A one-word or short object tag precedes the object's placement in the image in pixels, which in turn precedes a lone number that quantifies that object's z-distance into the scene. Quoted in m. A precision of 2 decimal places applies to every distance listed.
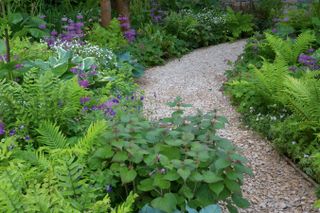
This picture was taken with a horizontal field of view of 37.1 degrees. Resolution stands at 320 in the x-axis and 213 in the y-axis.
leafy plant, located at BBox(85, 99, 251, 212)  2.63
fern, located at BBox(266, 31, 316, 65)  6.05
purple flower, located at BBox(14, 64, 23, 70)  4.41
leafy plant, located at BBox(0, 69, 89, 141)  3.38
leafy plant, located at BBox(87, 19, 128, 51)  7.43
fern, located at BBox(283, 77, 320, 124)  4.32
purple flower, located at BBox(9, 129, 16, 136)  3.27
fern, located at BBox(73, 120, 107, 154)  2.91
